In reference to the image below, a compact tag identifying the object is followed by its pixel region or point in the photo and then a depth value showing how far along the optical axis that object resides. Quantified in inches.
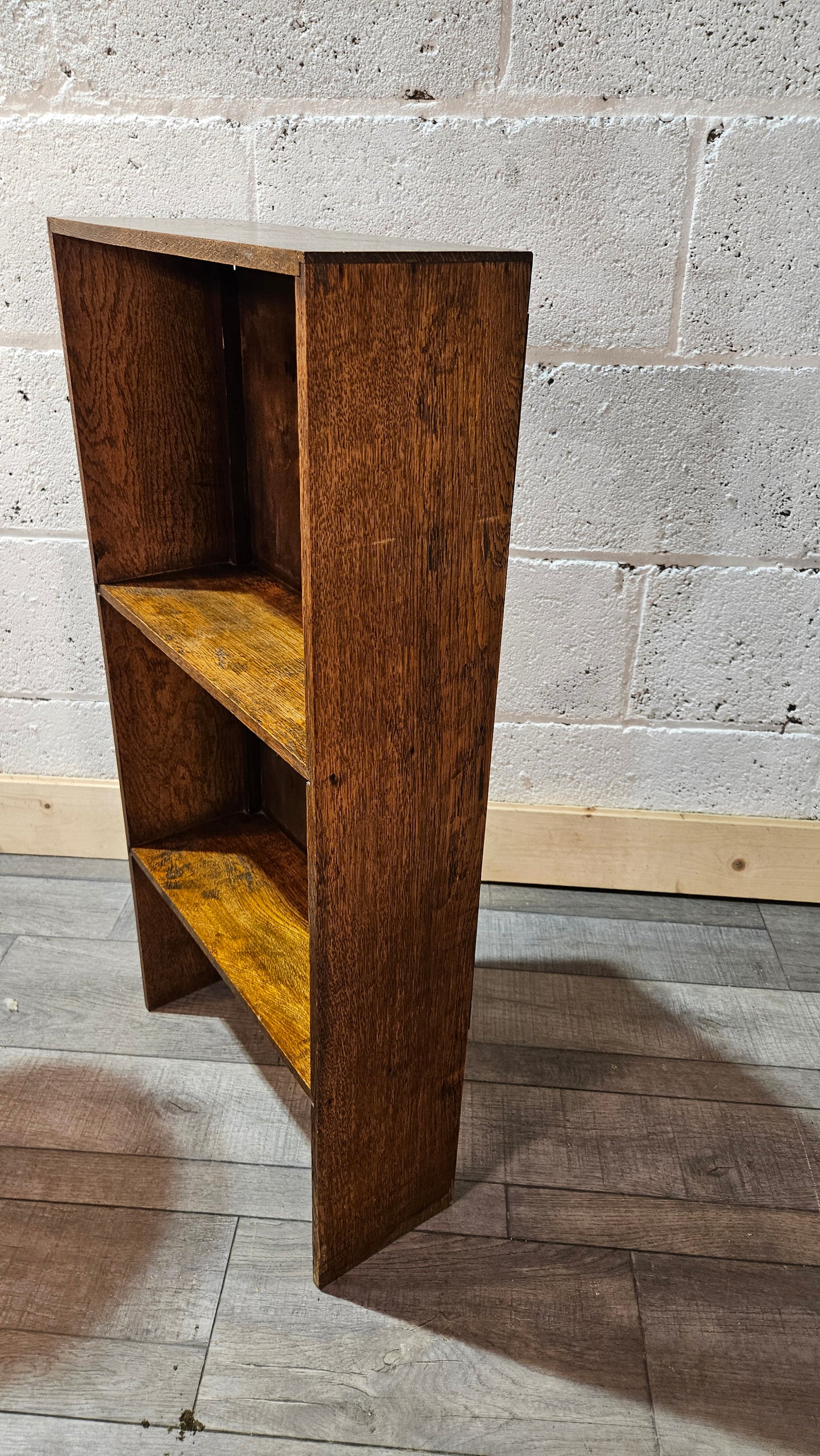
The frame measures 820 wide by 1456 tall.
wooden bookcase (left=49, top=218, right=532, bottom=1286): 32.4
